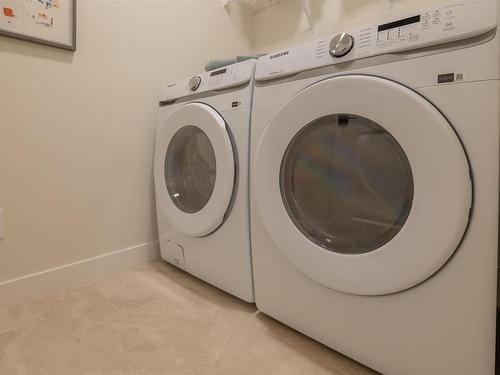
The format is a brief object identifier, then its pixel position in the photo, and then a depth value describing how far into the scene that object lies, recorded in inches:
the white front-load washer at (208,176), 36.5
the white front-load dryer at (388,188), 20.6
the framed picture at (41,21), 37.9
